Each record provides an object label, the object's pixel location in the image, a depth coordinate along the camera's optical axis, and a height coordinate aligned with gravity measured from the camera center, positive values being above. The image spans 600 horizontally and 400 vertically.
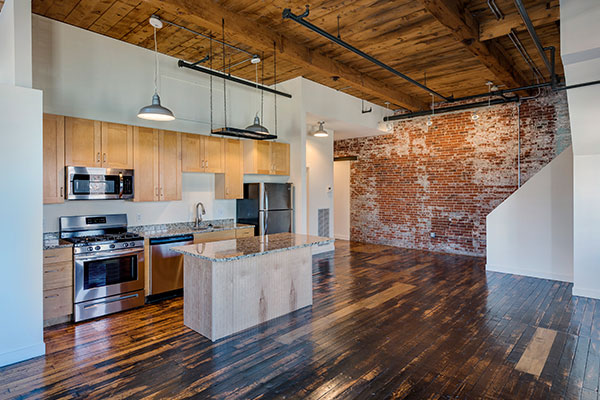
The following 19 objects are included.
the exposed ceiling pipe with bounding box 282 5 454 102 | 3.45 +1.89
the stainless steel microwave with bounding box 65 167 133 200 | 4.07 +0.18
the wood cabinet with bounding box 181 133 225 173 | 5.17 +0.71
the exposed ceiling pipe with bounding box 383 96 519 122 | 6.90 +1.95
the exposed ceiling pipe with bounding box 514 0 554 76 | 3.08 +1.77
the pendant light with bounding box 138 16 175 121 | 3.71 +0.95
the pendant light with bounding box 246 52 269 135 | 4.58 +1.00
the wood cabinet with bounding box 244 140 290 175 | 6.07 +0.74
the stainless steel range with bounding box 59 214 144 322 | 3.84 -0.82
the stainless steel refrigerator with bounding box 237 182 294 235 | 6.08 -0.19
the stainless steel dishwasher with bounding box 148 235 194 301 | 4.50 -0.96
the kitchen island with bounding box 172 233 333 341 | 3.41 -0.95
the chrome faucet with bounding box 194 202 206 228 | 5.57 -0.33
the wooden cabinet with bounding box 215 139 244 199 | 5.79 +0.38
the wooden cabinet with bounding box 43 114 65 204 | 3.84 +0.46
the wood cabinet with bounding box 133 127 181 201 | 4.63 +0.47
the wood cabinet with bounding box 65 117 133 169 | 4.04 +0.68
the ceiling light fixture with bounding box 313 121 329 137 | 7.01 +1.35
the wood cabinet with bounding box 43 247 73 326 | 3.64 -0.96
